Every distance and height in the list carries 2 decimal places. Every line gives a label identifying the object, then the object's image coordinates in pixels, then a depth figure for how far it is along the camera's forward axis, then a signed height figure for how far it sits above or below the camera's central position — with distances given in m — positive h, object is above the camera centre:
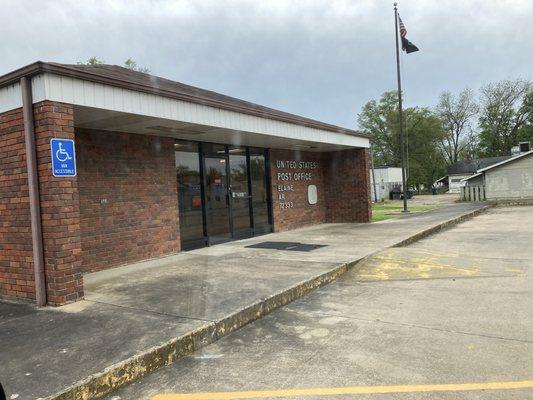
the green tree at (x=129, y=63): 42.22 +13.98
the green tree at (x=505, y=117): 61.69 +9.94
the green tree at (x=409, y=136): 66.19 +8.56
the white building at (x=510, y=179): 28.20 +0.47
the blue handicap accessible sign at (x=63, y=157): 5.61 +0.74
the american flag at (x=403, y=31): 22.31 +8.09
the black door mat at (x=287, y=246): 9.94 -1.05
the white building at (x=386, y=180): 43.09 +1.42
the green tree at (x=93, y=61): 38.62 +13.18
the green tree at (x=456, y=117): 69.94 +11.52
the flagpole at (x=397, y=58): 22.89 +7.01
